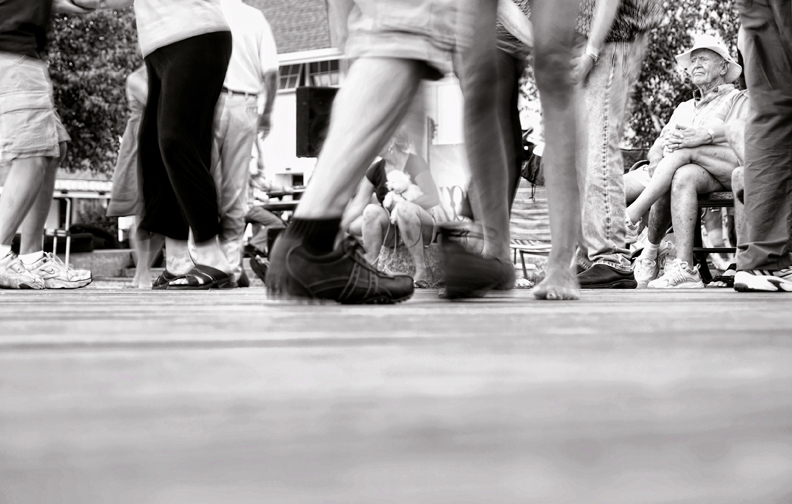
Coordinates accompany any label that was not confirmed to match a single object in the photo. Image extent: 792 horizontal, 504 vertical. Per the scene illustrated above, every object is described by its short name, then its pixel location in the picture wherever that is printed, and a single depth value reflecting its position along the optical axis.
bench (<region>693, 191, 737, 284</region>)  6.04
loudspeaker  9.32
